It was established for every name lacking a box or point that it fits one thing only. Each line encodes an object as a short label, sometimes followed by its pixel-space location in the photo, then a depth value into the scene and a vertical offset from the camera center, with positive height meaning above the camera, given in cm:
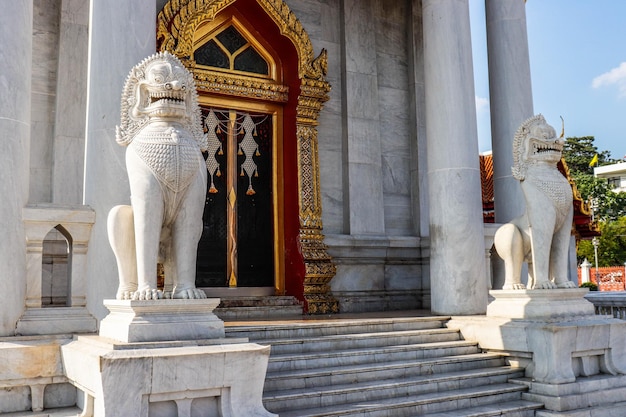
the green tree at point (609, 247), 5044 +205
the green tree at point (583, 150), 7612 +1497
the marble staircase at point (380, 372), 659 -112
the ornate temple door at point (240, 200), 1141 +147
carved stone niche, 670 +16
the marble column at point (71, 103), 977 +284
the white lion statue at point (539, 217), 789 +71
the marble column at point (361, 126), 1248 +305
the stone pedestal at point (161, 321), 550 -36
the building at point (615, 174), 7344 +1174
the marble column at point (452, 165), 954 +173
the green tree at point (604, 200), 5803 +667
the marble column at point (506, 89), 1099 +331
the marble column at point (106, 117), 724 +194
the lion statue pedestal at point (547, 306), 761 -42
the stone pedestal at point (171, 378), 498 -80
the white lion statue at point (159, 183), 570 +89
